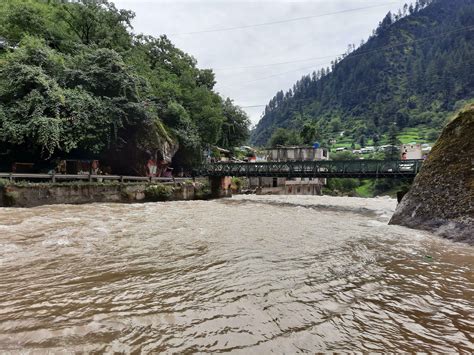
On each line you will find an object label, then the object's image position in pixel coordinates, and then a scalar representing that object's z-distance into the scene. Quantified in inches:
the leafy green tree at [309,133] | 2418.8
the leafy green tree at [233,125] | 1852.9
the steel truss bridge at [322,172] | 849.3
